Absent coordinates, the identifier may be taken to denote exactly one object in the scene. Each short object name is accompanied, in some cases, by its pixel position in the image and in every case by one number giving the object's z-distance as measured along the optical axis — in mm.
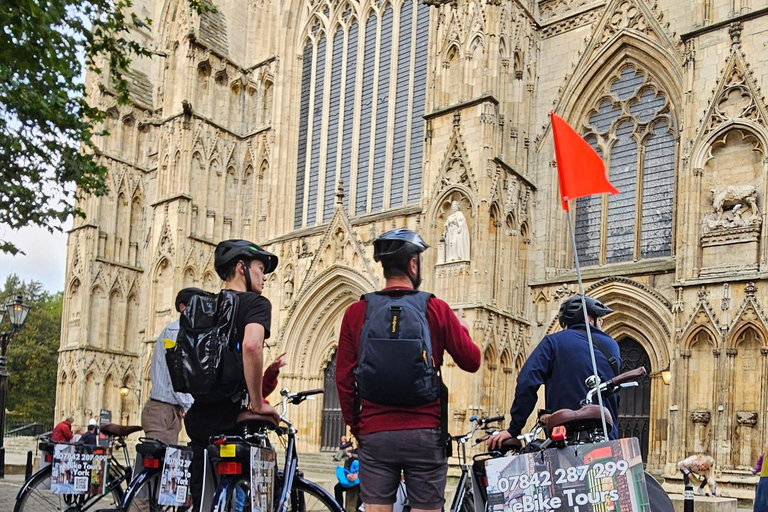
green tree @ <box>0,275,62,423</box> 44812
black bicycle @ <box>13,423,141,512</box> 6230
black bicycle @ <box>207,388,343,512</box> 4258
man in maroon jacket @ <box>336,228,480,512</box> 3863
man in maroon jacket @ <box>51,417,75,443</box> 14373
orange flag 5320
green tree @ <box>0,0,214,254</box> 9141
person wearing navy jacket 4895
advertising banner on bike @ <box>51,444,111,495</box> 6129
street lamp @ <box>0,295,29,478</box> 15070
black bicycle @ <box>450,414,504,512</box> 5020
